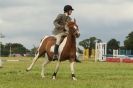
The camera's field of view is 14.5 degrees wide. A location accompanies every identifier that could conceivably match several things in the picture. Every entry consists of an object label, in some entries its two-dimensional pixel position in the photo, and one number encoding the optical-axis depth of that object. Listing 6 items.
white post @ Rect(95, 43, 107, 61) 66.80
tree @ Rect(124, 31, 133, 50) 135.93
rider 18.84
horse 18.09
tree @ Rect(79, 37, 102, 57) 146.25
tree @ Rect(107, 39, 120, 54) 147.62
